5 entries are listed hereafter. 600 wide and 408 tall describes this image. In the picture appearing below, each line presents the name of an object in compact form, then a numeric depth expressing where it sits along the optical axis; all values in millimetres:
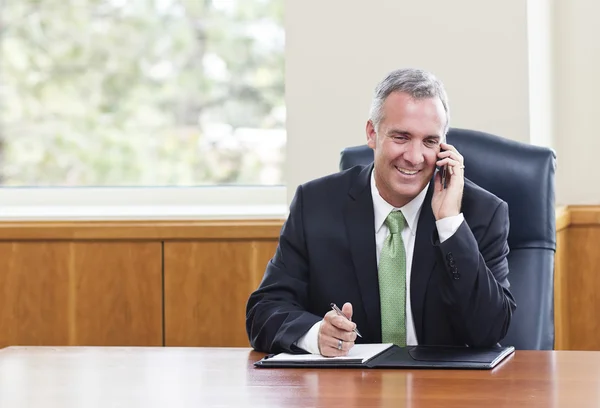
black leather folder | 3334
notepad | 3438
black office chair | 4246
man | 3886
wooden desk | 2892
